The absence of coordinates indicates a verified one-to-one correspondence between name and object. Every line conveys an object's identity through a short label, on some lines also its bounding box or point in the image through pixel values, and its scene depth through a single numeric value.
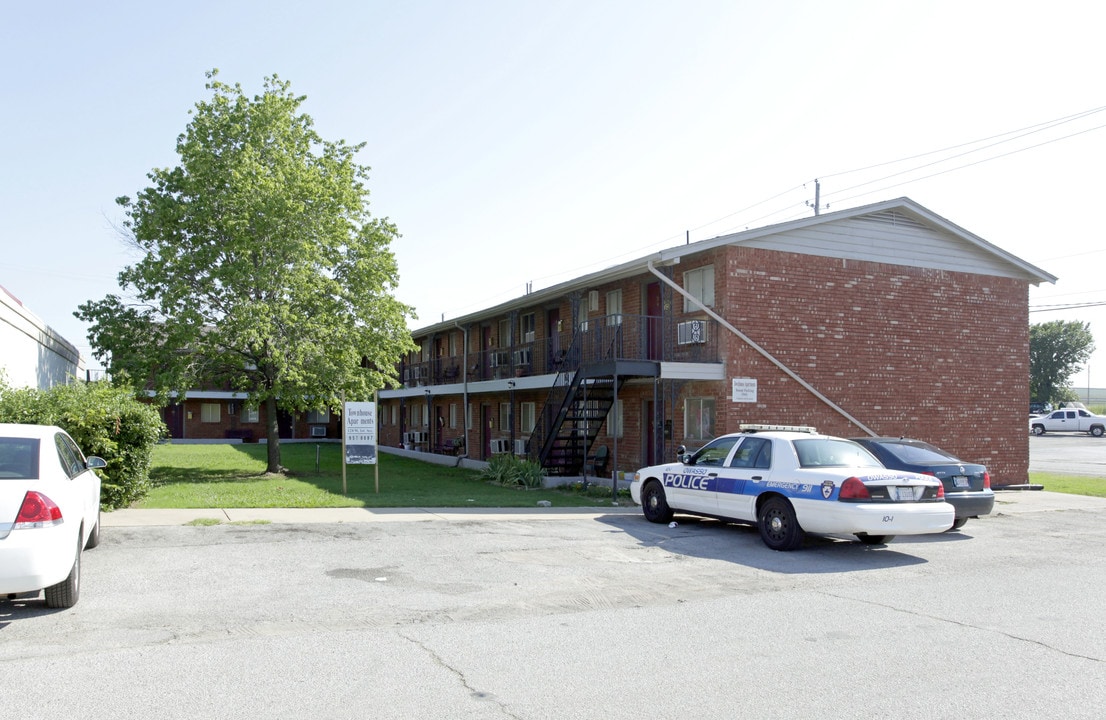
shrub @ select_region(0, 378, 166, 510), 13.01
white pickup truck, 56.12
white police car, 10.56
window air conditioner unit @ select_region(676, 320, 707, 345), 19.02
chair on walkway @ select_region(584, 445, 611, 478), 22.20
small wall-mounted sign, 18.42
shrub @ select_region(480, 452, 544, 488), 20.62
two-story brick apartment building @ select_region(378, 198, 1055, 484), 18.77
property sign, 17.06
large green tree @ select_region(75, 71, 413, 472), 20.97
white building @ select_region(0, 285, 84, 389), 15.31
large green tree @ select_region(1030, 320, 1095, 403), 79.75
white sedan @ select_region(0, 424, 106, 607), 6.53
